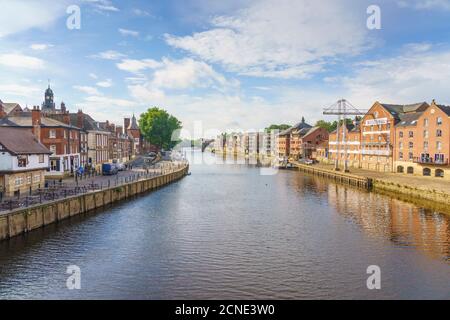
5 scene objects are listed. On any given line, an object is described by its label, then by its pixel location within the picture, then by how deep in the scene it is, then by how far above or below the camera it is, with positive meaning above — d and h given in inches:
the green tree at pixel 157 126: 5541.3 +340.7
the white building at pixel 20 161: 1603.8 -50.3
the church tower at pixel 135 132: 6213.1 +284.1
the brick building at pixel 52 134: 2367.1 +108.0
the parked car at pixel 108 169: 2770.7 -147.5
